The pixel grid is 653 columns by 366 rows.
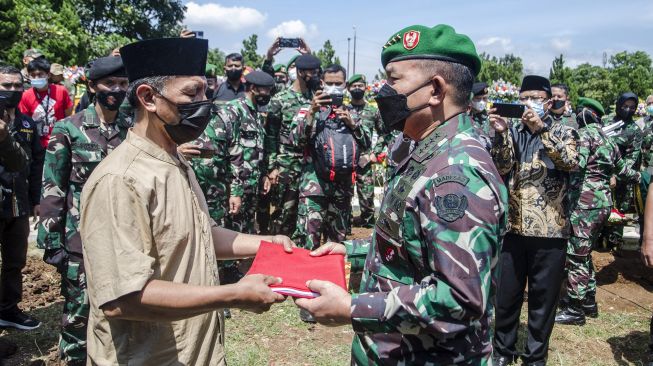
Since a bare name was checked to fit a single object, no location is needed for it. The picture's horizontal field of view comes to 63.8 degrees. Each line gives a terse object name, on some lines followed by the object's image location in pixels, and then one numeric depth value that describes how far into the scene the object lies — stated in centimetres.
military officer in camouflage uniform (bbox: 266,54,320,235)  682
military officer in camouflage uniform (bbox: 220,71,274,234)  593
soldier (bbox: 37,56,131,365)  394
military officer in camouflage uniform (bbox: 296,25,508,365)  177
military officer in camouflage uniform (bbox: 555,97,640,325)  582
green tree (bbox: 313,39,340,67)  5369
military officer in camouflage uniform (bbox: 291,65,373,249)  589
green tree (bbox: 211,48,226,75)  3820
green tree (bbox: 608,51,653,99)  2922
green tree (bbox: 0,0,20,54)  1636
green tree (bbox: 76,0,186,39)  3641
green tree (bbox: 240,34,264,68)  5694
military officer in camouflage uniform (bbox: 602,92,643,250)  813
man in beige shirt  185
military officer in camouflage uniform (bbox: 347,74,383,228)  780
